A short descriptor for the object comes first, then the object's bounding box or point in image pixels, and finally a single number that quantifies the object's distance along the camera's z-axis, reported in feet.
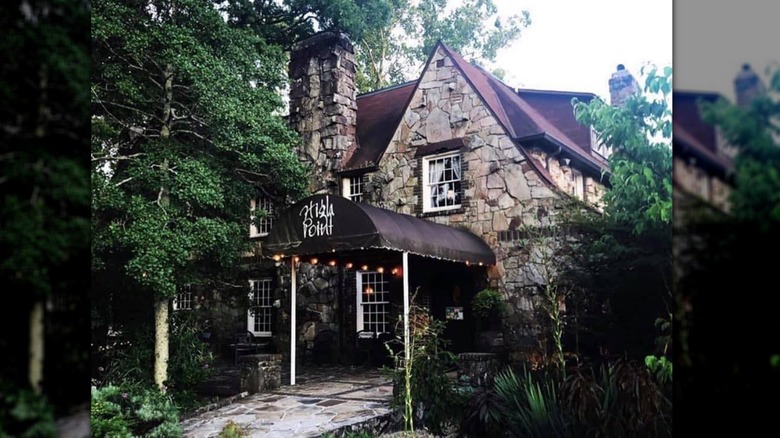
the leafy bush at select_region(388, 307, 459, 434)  16.24
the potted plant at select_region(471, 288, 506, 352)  21.27
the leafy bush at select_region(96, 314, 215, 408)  20.51
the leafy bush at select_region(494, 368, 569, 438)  14.80
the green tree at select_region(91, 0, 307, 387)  19.81
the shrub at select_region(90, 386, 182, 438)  14.96
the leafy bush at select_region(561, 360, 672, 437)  13.62
